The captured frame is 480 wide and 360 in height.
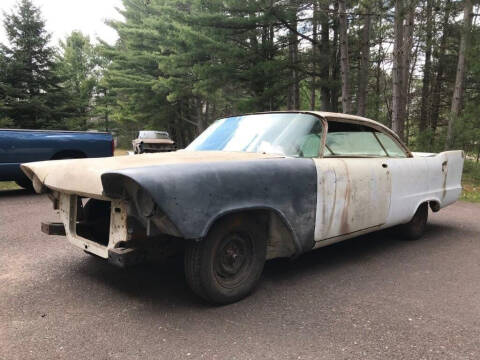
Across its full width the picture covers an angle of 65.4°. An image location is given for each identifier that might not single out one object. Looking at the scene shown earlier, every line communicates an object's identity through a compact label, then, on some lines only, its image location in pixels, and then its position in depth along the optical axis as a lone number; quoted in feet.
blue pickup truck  24.36
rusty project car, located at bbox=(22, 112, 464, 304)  8.20
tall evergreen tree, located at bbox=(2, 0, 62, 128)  70.03
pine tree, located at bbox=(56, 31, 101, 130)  126.00
